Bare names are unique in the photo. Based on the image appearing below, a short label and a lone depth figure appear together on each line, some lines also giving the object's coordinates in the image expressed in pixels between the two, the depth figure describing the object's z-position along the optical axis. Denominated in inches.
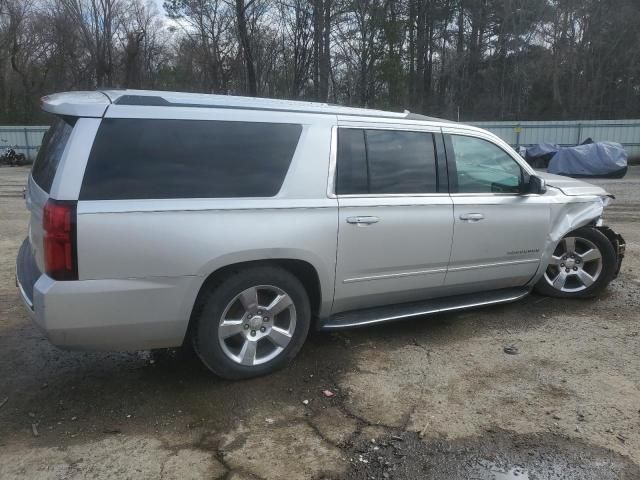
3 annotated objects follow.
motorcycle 1024.2
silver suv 122.0
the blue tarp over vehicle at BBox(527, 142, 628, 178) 730.2
